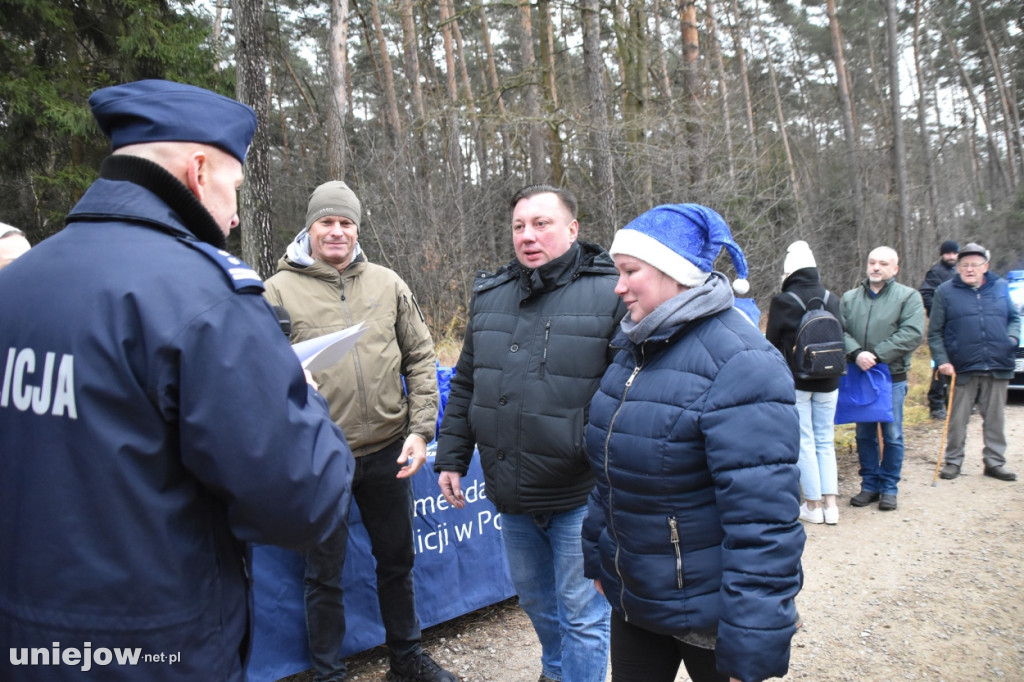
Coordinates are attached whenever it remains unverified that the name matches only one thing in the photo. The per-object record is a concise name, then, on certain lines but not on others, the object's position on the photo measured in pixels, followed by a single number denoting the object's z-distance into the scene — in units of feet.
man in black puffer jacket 8.89
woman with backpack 17.56
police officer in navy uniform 4.33
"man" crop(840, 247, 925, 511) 18.83
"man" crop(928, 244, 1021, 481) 20.81
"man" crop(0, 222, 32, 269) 10.05
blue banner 11.16
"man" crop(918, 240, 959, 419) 29.01
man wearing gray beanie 10.53
